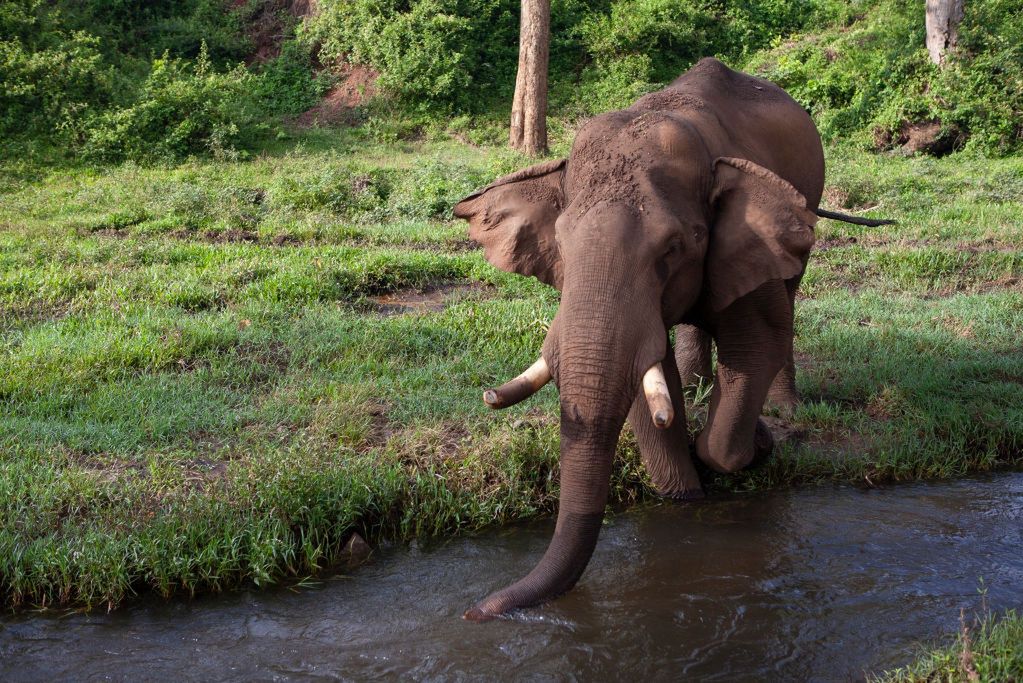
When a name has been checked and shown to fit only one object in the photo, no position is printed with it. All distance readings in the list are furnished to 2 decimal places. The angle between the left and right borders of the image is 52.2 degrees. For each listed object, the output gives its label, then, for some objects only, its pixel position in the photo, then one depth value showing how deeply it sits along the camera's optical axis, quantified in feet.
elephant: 13.73
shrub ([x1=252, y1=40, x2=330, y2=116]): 68.23
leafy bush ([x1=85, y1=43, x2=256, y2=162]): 54.13
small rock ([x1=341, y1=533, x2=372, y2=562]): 17.76
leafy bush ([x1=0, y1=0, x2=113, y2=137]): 54.24
